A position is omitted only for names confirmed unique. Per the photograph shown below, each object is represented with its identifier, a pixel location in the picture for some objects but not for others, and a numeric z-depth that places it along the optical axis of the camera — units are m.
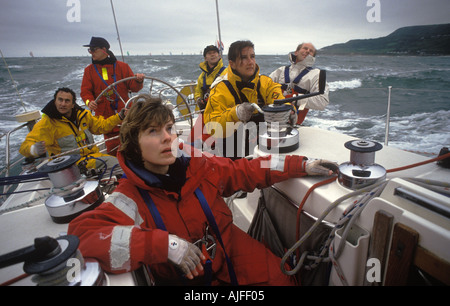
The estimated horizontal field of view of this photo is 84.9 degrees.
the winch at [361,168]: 0.87
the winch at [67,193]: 1.12
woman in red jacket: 0.78
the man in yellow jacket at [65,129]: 2.31
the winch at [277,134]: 1.20
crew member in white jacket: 2.54
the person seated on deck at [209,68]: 4.18
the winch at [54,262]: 0.56
